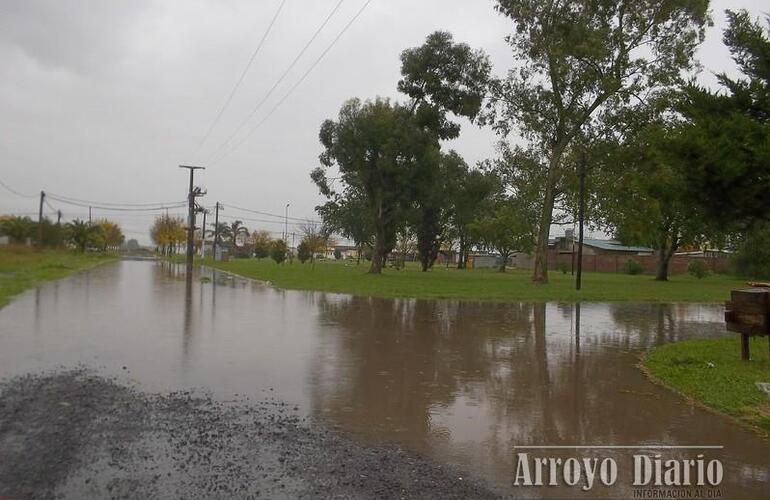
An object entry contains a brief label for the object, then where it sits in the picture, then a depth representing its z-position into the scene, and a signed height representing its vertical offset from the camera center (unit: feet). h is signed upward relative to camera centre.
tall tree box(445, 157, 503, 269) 193.47 +22.94
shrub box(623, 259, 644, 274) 190.29 +0.30
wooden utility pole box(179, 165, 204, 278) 138.41 +9.54
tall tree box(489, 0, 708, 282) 96.73 +33.37
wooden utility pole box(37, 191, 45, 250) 179.42 +6.32
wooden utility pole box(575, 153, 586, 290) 93.04 +10.89
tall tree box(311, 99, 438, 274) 123.44 +22.47
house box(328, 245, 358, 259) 462.39 +7.76
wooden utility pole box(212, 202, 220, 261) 236.94 +9.27
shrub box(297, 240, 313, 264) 197.98 +2.40
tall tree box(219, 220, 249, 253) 427.74 +17.52
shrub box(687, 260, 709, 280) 156.87 -0.05
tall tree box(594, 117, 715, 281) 95.96 +11.95
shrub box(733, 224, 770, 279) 134.72 +3.32
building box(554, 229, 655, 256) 265.54 +8.22
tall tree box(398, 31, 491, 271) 120.98 +35.05
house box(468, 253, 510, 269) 287.44 +1.38
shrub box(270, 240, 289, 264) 199.45 +2.17
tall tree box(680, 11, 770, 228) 29.07 +6.30
